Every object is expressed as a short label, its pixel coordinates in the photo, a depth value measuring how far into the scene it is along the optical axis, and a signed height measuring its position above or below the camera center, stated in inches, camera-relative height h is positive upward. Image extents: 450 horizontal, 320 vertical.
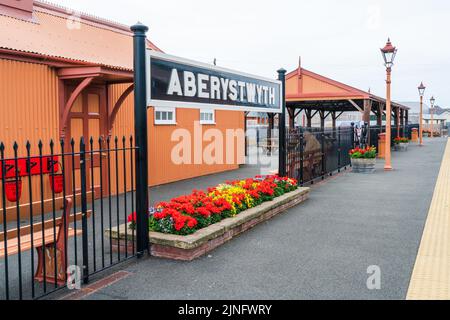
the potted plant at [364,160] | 597.6 -33.5
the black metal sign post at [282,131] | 379.6 +4.6
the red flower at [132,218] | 217.9 -41.2
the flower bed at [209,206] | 225.0 -40.5
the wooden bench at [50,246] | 179.9 -45.2
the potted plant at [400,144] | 1063.7 -21.7
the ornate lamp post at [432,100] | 1633.6 +129.3
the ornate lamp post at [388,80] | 592.4 +75.5
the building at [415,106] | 4212.1 +286.6
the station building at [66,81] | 337.1 +49.2
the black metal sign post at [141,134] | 207.3 +1.8
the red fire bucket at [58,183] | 346.3 -35.0
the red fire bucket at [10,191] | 309.9 -36.7
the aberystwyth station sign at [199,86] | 216.4 +30.1
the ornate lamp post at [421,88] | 1164.3 +124.1
